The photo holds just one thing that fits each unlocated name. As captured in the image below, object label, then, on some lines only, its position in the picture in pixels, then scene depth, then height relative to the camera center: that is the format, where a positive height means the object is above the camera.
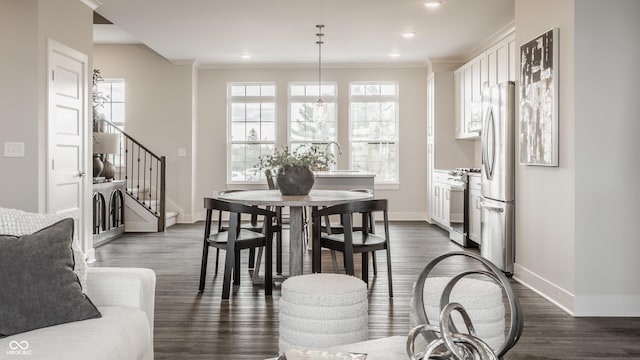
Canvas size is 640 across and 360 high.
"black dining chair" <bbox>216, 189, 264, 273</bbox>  5.20 -0.58
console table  7.10 -0.58
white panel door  4.86 +0.33
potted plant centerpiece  4.45 -0.04
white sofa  1.69 -0.55
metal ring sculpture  1.21 -0.39
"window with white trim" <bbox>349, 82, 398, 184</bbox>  9.77 +0.71
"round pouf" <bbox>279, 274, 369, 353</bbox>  2.32 -0.63
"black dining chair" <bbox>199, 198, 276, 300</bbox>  4.15 -0.56
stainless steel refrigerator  5.09 -0.10
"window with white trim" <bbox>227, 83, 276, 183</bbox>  9.80 +0.73
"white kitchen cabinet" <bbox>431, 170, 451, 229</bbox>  7.84 -0.46
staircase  8.34 -0.13
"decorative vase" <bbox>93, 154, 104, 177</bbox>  7.25 +0.02
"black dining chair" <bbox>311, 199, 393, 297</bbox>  3.98 -0.55
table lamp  7.27 +0.30
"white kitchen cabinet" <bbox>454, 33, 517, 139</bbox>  6.47 +1.20
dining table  4.01 -0.24
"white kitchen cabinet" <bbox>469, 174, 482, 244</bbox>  6.48 -0.46
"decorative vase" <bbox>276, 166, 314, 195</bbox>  4.45 -0.08
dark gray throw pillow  1.84 -0.40
